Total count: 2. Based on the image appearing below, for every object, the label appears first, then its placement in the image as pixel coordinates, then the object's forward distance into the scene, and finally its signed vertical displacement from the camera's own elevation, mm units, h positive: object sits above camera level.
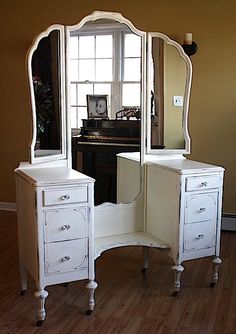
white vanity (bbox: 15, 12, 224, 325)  2283 -495
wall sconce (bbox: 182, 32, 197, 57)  3775 +520
